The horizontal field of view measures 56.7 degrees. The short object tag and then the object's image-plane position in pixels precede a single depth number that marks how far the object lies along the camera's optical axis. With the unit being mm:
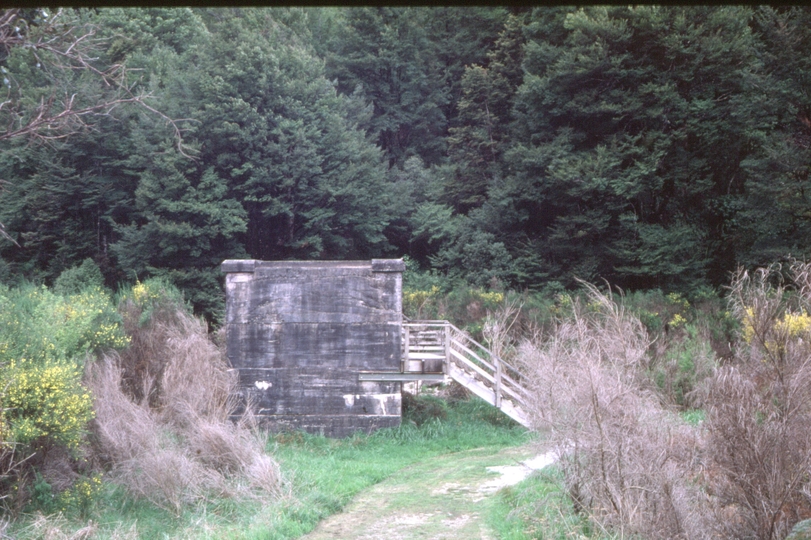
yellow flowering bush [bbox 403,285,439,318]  28656
